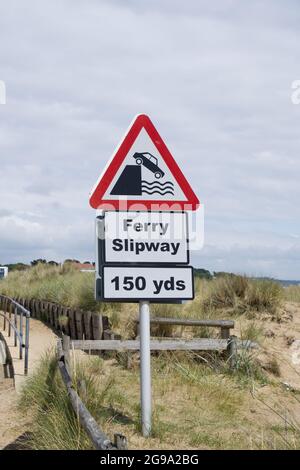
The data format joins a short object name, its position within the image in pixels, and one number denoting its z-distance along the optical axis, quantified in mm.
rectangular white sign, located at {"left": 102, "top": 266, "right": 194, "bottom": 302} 5789
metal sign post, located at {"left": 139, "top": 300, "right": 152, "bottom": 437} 5727
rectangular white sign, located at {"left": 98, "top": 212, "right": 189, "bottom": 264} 5824
